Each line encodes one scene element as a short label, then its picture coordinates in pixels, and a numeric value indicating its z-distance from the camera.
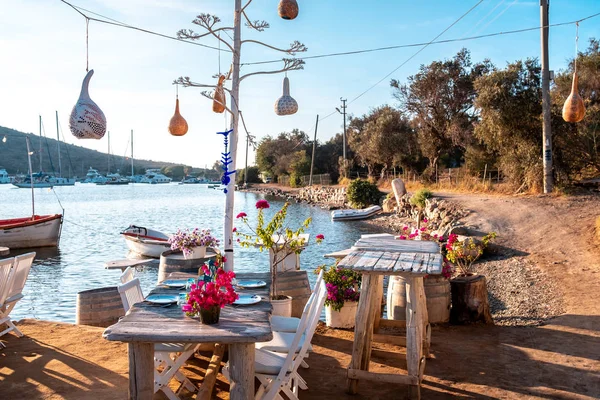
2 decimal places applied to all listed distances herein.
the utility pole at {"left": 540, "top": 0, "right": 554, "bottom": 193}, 17.22
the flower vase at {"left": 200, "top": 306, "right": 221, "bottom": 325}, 3.40
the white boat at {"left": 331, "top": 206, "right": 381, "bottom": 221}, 30.97
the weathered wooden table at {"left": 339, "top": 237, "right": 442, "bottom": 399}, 4.13
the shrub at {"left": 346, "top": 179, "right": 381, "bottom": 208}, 35.36
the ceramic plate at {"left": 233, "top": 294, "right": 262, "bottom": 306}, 4.08
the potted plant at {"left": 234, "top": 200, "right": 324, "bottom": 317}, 5.52
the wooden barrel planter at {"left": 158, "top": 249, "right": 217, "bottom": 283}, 6.47
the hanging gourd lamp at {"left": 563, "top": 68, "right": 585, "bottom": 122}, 9.00
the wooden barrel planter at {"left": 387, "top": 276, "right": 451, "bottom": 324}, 6.43
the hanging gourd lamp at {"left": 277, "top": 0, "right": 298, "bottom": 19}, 5.68
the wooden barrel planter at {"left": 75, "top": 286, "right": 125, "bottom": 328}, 6.46
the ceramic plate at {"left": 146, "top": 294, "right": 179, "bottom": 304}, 4.03
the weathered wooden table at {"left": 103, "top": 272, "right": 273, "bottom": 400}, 3.13
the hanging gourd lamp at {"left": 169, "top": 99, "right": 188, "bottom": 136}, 6.24
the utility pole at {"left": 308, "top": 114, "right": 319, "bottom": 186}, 55.43
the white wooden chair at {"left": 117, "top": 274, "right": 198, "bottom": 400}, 3.88
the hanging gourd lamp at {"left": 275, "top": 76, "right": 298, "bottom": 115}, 6.16
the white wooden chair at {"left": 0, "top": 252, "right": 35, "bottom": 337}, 5.70
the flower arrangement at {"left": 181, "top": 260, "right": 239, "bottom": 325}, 3.34
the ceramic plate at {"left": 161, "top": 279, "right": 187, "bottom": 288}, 4.76
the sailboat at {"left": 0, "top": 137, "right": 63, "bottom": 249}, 22.50
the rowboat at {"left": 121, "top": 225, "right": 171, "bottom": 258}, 18.94
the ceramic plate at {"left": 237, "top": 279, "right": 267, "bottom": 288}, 4.89
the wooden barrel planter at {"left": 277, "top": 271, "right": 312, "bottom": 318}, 6.34
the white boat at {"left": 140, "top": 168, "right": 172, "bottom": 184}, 128.95
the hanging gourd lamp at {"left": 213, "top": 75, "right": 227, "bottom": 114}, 5.60
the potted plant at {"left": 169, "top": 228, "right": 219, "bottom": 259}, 6.48
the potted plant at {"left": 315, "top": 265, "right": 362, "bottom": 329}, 6.38
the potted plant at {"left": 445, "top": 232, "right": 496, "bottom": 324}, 6.68
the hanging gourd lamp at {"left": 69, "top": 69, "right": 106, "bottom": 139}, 4.91
